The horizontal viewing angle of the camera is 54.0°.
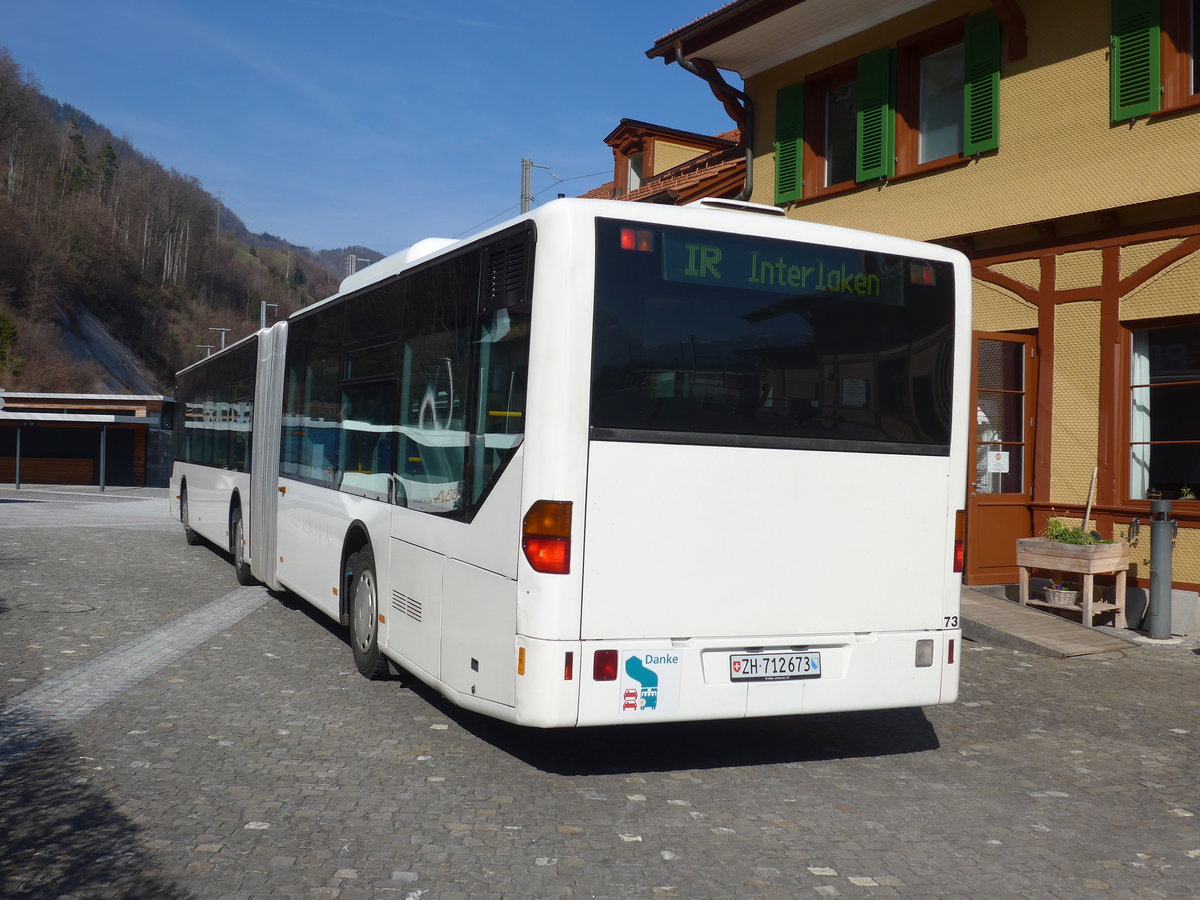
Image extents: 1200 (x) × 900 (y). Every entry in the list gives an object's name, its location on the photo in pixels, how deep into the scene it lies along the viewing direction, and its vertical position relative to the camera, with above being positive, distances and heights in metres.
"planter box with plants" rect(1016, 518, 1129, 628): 11.12 -0.81
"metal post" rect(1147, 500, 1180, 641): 10.70 -0.86
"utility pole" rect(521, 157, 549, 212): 28.84 +6.66
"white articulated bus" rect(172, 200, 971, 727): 5.39 -0.04
